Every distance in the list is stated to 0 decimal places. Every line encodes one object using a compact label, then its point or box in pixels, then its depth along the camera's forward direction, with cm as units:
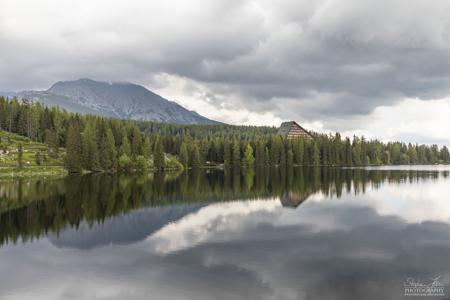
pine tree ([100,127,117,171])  15375
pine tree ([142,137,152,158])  17275
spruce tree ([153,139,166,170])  17400
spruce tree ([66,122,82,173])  14162
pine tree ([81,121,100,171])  15012
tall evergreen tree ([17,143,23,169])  12886
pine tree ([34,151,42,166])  13814
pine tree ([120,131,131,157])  16412
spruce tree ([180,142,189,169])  19312
